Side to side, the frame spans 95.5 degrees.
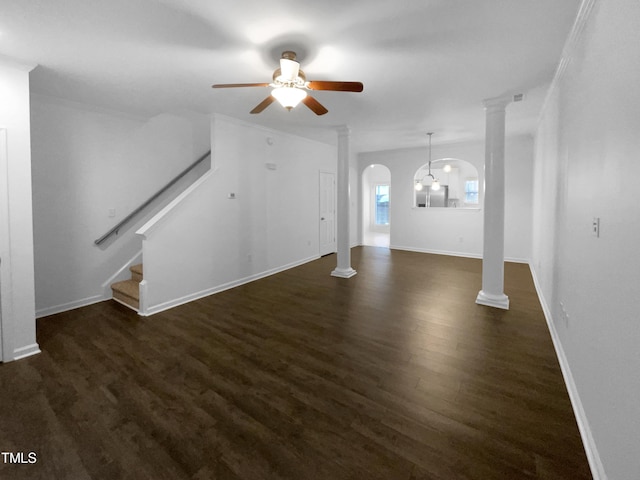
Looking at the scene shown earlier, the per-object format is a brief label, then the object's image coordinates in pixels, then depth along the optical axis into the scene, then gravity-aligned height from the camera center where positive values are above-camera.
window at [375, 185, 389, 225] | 12.25 +0.77
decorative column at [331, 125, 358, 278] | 5.12 +0.31
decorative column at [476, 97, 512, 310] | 3.66 +0.22
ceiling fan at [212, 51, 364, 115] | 2.24 +1.11
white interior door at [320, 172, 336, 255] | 6.84 +0.25
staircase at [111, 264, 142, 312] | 3.74 -0.90
